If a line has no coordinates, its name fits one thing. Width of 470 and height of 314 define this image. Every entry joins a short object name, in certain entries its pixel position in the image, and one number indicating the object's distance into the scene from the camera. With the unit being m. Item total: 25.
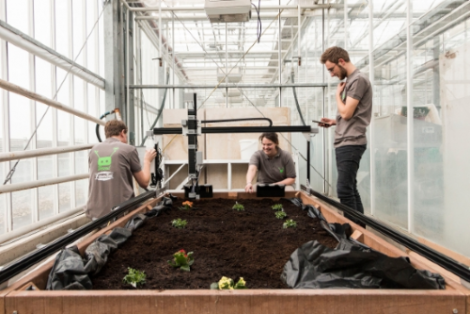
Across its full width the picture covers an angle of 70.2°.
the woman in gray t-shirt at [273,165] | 3.42
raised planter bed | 0.83
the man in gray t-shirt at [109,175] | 2.41
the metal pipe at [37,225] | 2.49
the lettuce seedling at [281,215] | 2.20
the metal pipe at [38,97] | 2.00
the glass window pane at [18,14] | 2.93
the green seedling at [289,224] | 1.92
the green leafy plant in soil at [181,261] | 1.26
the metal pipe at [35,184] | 2.19
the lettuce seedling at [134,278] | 1.08
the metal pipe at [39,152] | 2.02
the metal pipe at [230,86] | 5.32
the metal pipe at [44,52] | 2.81
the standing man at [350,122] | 2.23
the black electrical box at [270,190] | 3.10
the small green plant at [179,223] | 1.96
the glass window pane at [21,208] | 3.06
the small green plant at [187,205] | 2.57
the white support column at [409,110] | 3.26
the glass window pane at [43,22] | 3.41
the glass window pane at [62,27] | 3.83
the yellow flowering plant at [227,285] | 0.97
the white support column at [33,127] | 3.28
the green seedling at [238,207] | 2.50
